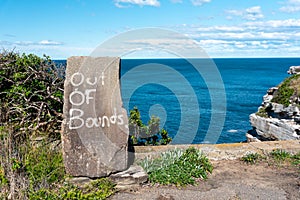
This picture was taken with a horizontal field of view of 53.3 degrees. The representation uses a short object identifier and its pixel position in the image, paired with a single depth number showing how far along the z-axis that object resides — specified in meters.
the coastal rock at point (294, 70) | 19.73
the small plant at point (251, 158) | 6.82
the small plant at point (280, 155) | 6.98
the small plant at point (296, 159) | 6.75
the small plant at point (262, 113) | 17.52
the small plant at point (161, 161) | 5.84
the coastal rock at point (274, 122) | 15.10
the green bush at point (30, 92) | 6.71
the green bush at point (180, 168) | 5.61
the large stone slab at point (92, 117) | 5.15
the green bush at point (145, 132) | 9.81
